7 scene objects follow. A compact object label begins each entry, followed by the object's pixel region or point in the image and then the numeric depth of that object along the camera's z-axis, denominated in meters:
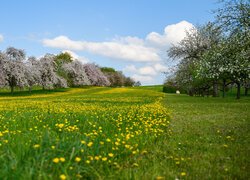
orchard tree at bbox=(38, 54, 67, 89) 64.25
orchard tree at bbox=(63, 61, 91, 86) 78.28
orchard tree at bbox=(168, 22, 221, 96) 44.00
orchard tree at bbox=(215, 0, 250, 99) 23.83
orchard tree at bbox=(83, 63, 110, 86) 90.19
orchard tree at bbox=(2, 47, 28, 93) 52.91
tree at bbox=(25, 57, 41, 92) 57.16
